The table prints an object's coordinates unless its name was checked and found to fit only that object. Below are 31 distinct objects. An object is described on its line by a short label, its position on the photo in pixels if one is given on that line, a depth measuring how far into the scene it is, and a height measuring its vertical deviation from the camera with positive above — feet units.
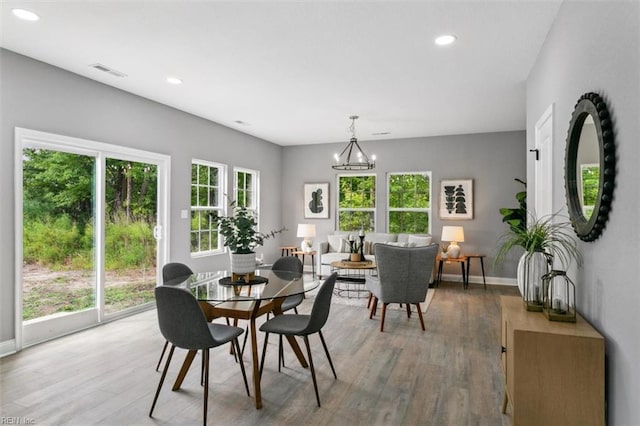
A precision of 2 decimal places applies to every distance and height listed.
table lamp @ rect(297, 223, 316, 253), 23.89 -1.27
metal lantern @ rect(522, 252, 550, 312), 7.30 -1.23
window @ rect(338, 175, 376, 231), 25.08 +0.74
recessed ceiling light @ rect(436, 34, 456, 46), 9.88 +4.62
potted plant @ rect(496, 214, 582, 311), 7.29 -0.85
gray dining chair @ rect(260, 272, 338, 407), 8.27 -2.57
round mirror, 5.64 +0.79
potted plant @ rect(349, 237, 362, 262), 18.40 -1.98
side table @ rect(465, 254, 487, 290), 21.06 -2.49
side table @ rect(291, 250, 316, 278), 23.68 -2.51
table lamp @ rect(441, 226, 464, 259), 20.99 -1.32
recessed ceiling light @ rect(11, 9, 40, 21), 8.77 +4.66
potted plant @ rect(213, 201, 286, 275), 9.61 -0.66
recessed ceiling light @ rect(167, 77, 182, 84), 13.19 +4.68
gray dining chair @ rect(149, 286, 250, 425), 7.14 -2.11
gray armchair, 13.29 -2.10
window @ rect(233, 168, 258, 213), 22.52 +1.53
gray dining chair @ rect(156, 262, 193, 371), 10.09 -1.71
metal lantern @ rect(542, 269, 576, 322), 6.48 -1.64
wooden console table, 5.69 -2.48
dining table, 8.16 -1.81
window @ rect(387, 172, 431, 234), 23.70 +0.72
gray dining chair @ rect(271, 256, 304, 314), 11.15 -1.69
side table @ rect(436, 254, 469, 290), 20.74 -2.61
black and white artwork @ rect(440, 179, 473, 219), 22.48 +0.87
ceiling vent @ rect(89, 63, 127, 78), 12.05 +4.66
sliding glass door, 11.81 -0.70
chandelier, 18.62 +3.83
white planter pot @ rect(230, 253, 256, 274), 9.77 -1.30
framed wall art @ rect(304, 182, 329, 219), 26.03 +0.90
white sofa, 22.16 -1.86
